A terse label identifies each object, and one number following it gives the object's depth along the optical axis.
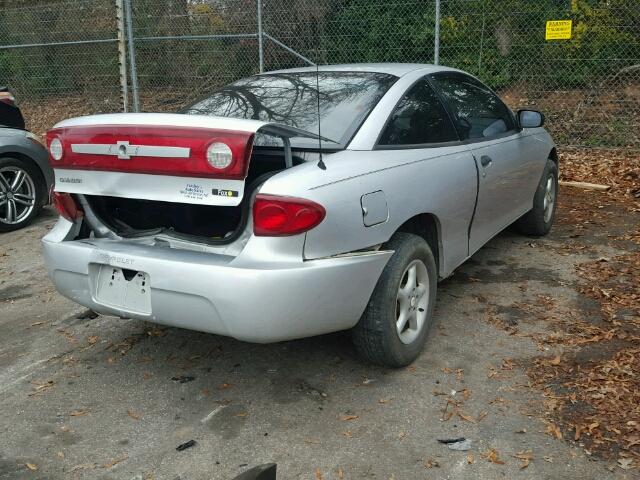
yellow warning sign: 9.41
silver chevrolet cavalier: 2.90
